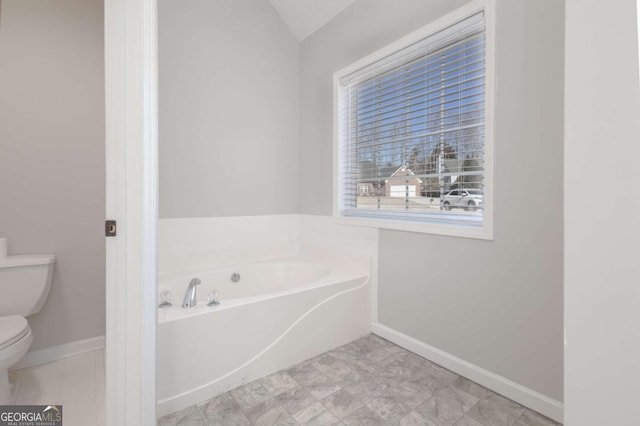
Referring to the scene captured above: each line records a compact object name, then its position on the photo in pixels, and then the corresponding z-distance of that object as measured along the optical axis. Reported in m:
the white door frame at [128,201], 1.15
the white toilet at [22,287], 1.56
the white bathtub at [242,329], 1.48
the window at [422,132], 1.73
